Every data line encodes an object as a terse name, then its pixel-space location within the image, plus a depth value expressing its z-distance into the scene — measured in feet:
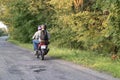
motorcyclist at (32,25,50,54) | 62.13
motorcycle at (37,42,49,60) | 60.18
